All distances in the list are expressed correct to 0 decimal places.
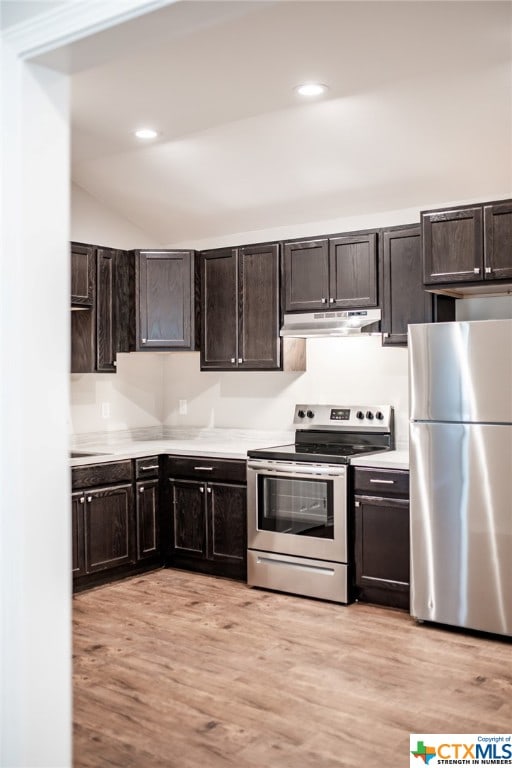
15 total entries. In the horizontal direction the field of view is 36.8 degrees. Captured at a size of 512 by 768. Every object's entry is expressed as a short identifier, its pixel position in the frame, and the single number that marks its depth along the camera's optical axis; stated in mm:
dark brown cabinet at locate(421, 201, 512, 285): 4082
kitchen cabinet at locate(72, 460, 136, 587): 4711
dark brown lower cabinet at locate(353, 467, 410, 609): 4305
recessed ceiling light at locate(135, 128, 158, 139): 4234
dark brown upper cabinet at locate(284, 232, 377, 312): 4727
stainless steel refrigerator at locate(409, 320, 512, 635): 3840
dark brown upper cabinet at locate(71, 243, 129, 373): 5191
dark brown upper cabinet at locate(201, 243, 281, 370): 5133
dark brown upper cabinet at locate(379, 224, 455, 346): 4523
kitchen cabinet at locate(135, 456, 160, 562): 5121
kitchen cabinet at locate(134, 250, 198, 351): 5383
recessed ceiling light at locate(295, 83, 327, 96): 3554
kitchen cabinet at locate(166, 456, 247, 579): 4988
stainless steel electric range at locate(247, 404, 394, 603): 4516
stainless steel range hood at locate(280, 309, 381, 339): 4703
